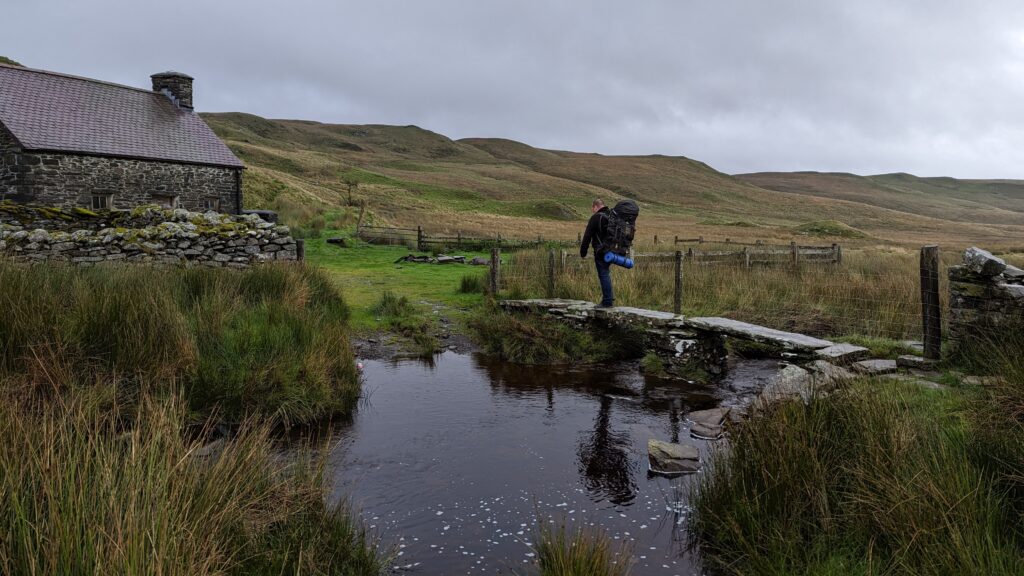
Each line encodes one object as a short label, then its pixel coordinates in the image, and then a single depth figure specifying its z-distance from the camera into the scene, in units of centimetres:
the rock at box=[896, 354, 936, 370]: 663
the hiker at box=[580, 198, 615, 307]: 962
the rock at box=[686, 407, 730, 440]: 630
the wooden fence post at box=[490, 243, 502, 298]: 1269
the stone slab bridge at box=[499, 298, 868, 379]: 749
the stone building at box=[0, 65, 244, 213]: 1955
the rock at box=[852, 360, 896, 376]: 635
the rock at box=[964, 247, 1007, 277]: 622
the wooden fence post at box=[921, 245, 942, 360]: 676
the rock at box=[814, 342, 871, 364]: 693
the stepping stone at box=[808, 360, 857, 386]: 482
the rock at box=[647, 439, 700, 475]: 541
